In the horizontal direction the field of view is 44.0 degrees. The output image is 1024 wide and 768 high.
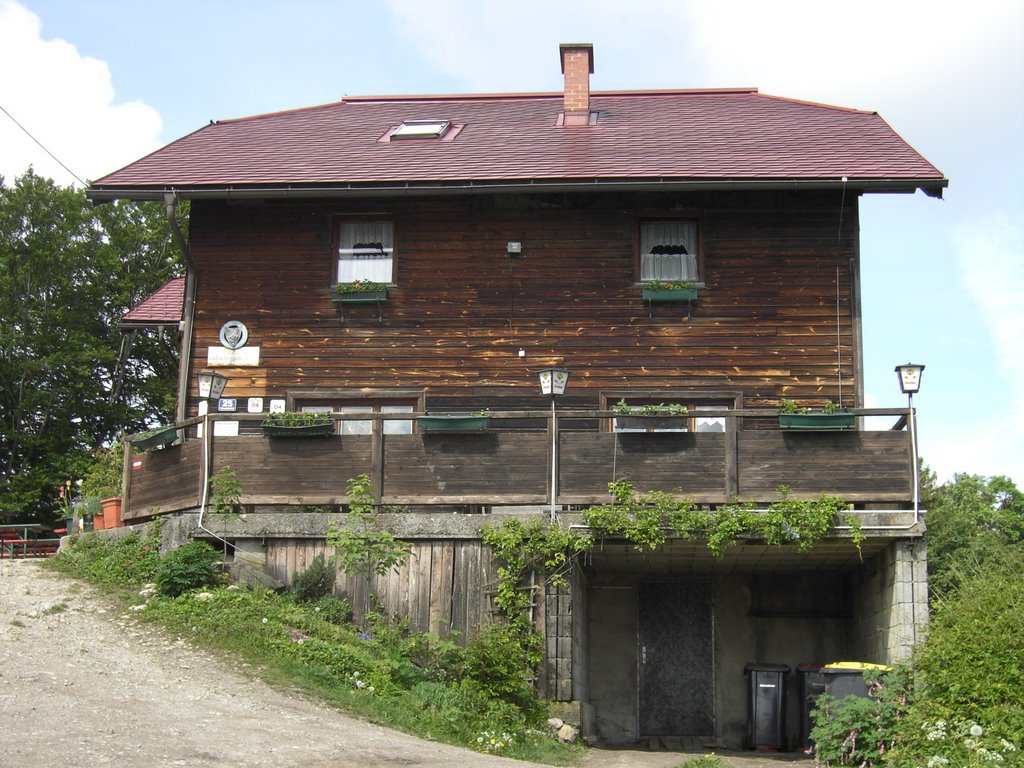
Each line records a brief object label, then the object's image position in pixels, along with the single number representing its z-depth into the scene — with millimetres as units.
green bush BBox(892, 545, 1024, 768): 11695
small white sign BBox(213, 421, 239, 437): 17656
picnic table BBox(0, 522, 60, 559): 20881
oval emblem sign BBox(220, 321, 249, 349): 18047
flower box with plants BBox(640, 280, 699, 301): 17625
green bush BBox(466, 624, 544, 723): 13133
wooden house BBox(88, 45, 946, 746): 17062
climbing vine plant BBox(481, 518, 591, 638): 14094
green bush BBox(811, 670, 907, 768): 12703
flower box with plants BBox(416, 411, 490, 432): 14977
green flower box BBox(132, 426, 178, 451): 15883
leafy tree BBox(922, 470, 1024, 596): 25438
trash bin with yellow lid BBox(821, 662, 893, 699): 13602
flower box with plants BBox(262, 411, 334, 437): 15289
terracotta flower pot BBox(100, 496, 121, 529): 17141
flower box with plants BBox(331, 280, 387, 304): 17906
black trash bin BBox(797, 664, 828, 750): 14469
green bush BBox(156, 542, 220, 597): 14172
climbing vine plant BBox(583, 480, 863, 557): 14195
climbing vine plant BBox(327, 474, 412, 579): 14078
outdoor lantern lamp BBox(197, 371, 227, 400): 15922
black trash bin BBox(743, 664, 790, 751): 15680
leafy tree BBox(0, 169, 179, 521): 34562
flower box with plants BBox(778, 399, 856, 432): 14641
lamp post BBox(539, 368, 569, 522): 14844
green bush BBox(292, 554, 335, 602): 14430
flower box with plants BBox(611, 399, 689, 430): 14852
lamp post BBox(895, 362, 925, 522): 14633
